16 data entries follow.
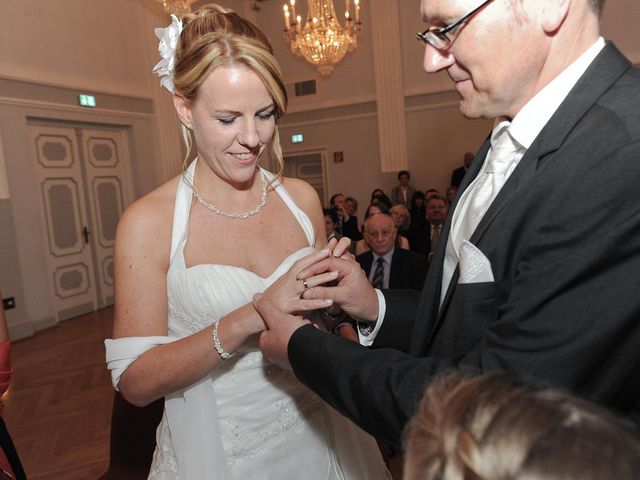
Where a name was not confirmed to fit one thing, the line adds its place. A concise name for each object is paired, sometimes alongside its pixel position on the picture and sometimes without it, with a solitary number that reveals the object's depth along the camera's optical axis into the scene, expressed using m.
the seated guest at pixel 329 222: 6.39
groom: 0.88
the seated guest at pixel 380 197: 10.56
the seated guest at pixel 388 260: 4.55
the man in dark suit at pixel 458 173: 11.57
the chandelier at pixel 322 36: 8.44
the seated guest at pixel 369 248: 5.32
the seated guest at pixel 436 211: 6.77
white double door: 7.99
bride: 1.52
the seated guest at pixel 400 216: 6.82
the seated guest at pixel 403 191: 11.84
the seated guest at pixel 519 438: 0.58
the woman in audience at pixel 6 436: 2.11
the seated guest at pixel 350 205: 10.25
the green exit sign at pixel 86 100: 8.40
